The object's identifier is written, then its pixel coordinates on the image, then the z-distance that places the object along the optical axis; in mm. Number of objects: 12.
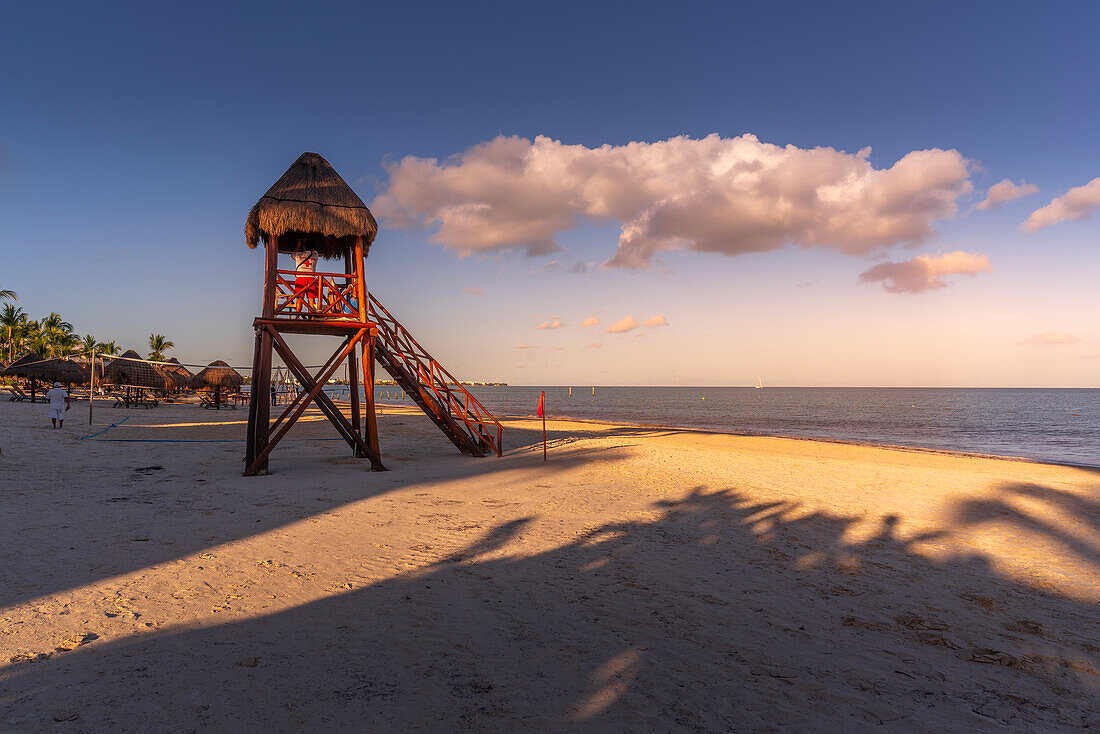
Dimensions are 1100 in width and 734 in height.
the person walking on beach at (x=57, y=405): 18125
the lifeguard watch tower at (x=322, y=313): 11539
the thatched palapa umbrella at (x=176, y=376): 40716
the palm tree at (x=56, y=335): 57603
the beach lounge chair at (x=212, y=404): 36212
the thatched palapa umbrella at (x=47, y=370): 31288
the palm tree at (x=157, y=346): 77338
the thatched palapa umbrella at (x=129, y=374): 34531
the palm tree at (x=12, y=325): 51906
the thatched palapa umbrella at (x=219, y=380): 38316
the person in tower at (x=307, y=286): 12219
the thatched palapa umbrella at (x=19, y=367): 31188
